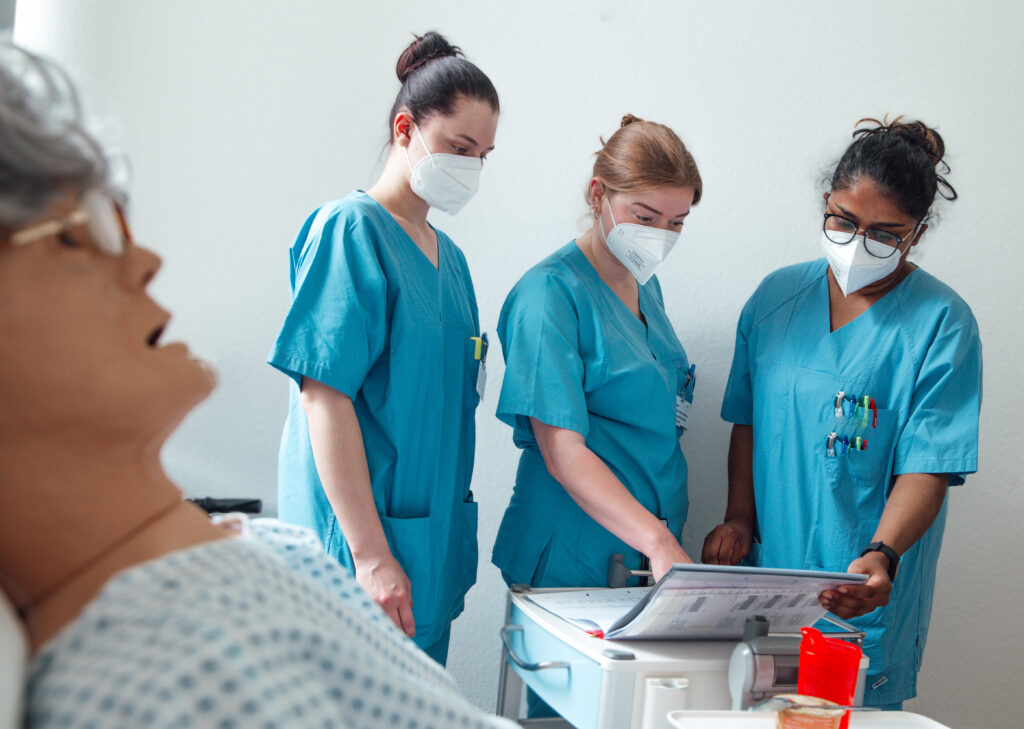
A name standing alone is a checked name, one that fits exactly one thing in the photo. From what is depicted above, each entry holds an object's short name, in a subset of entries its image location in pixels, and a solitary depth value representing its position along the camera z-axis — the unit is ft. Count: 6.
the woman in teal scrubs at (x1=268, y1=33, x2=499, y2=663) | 3.75
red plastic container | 3.15
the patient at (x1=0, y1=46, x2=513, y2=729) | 1.48
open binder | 3.30
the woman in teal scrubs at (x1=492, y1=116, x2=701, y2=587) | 4.34
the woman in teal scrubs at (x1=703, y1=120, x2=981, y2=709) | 4.51
